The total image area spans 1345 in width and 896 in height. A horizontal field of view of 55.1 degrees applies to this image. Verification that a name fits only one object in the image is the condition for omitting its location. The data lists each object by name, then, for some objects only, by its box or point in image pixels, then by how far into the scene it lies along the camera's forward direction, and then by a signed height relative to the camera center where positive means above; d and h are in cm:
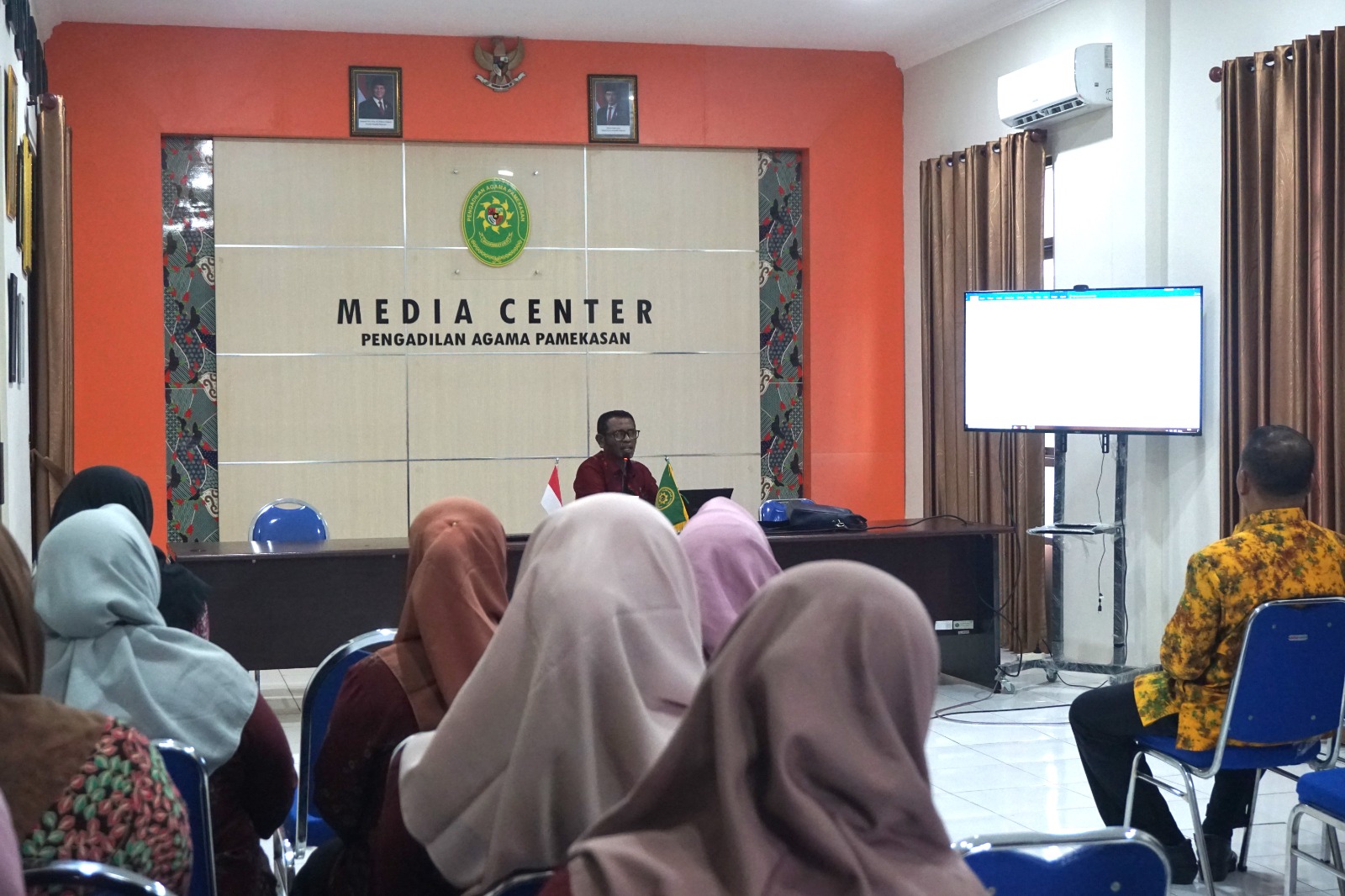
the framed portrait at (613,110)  750 +188
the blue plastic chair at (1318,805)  274 -82
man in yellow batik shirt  317 -48
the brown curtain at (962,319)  668 +63
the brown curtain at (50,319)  602 +56
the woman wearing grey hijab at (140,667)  225 -41
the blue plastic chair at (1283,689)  307 -64
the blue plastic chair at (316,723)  279 -63
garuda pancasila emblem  729 +210
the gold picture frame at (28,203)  556 +103
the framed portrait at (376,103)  723 +186
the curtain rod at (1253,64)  519 +150
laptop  559 -29
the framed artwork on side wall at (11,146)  489 +114
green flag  554 -31
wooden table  500 -62
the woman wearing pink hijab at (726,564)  276 -29
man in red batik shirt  614 -16
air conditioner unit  613 +166
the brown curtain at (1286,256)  500 +69
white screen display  562 +30
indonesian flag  557 -30
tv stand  598 -81
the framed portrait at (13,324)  529 +47
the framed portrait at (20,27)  534 +174
